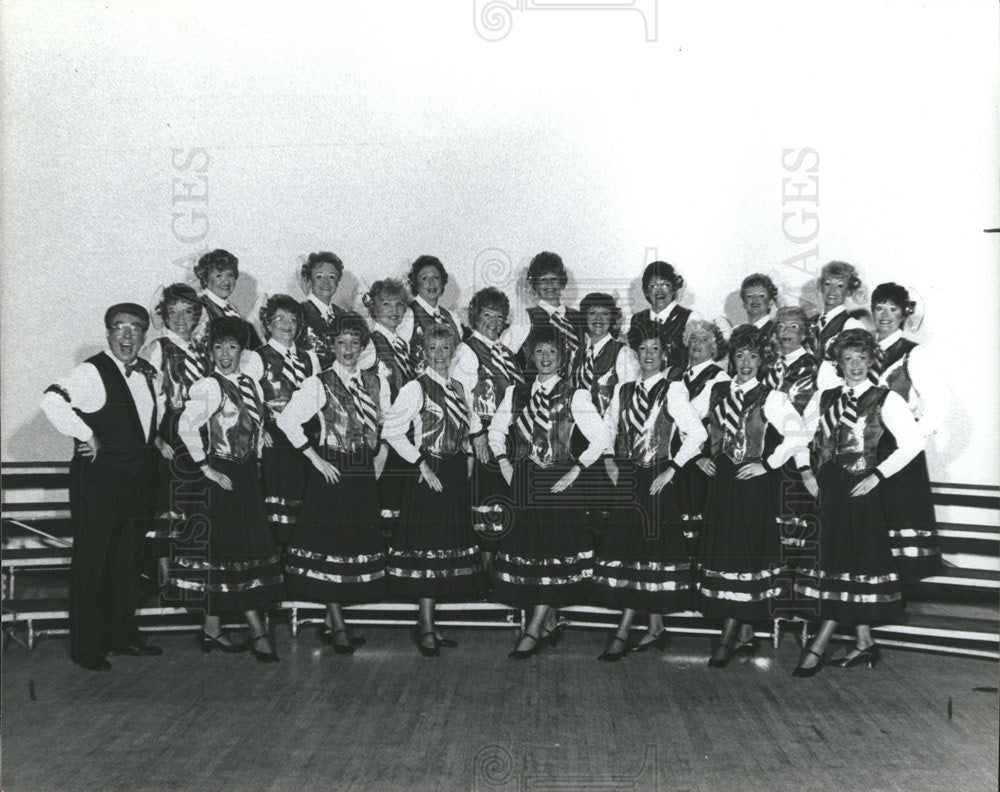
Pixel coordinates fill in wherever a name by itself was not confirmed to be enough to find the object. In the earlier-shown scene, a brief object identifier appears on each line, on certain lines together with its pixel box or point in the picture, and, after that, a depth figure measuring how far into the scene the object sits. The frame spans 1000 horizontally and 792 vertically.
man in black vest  4.87
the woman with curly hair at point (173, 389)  5.02
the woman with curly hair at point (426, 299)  5.17
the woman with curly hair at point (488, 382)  5.04
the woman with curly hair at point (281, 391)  5.09
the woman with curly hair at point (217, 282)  5.11
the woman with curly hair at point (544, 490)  4.93
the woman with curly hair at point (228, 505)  4.90
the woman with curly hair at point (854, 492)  4.77
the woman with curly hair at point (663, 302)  5.07
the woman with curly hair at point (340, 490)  4.96
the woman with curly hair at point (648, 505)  4.91
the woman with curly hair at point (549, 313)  5.09
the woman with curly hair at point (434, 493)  4.97
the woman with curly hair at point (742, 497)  4.84
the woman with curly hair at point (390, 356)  5.10
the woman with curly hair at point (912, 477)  4.95
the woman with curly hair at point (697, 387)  4.98
